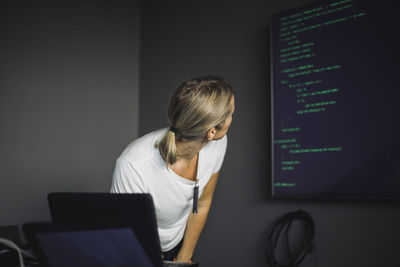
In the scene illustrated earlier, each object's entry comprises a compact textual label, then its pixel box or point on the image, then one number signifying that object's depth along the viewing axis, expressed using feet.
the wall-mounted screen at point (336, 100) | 5.37
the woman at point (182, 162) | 4.54
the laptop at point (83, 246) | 2.60
